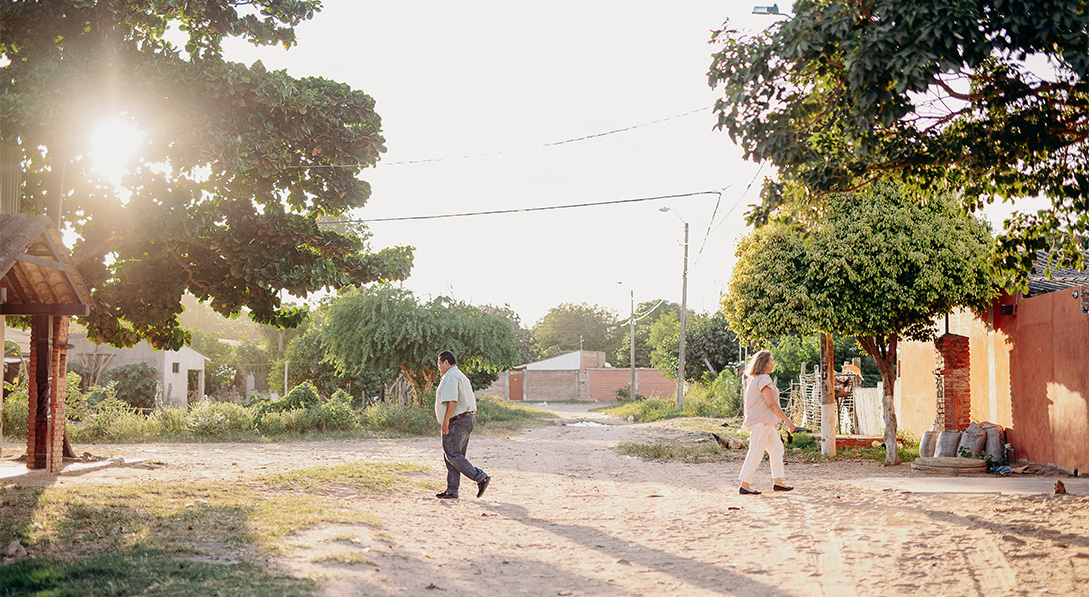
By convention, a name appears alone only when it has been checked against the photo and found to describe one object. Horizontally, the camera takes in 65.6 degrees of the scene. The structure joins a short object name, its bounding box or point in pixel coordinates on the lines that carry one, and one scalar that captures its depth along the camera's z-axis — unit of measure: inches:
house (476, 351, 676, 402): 2351.1
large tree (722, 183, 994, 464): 525.0
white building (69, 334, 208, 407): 1318.9
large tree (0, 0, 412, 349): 413.4
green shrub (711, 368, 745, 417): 1175.6
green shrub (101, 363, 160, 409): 1326.3
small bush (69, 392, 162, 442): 762.8
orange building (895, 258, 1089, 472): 457.4
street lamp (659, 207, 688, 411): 1321.4
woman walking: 389.4
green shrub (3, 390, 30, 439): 791.7
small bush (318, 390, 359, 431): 918.4
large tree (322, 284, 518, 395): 1034.7
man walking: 385.1
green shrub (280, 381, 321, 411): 940.1
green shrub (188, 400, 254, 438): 823.1
